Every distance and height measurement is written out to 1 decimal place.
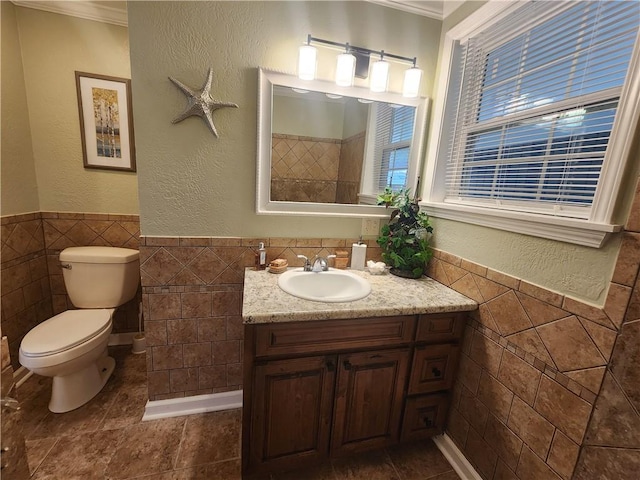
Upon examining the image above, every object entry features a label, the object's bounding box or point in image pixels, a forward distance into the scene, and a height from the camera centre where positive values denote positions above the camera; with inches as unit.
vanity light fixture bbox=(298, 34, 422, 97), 54.8 +25.2
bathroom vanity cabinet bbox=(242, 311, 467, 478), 44.3 -33.8
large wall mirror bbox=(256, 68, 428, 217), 59.0 +9.7
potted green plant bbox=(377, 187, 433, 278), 61.2 -10.0
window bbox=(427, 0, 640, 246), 34.8 +14.4
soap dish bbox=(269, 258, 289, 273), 59.2 -17.5
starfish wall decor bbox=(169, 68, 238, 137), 52.7 +14.5
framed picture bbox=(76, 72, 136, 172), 72.1 +13.3
